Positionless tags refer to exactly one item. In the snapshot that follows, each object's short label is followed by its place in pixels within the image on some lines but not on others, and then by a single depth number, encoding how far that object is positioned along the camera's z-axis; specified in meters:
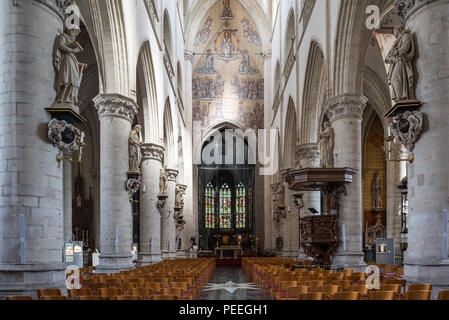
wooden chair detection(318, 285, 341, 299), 7.57
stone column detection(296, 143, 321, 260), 23.36
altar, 37.34
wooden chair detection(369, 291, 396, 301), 6.62
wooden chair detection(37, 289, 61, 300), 7.30
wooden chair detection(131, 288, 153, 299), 7.33
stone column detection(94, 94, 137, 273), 14.89
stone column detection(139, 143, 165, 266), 20.72
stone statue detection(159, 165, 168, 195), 21.97
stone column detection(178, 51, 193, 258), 38.91
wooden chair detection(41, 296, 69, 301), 6.48
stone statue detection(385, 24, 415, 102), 9.24
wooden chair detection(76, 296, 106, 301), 6.60
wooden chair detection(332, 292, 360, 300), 6.71
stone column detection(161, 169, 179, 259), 26.73
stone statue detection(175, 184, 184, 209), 29.78
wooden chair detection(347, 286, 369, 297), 7.53
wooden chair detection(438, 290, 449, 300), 6.21
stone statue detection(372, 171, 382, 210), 31.22
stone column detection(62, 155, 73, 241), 22.89
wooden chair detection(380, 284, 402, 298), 7.39
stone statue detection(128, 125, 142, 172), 15.89
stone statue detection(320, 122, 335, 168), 16.20
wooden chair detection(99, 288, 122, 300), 7.49
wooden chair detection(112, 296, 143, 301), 6.25
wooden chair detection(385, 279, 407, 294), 8.97
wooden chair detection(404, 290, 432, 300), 6.50
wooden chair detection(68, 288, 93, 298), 7.56
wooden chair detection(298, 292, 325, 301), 6.72
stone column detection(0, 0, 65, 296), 8.27
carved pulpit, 14.77
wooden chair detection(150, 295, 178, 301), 6.52
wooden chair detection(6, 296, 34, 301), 6.29
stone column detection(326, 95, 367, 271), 15.38
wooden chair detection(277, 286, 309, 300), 7.69
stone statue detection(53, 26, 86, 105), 9.16
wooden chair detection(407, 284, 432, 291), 7.16
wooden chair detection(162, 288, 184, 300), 7.58
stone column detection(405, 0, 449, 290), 8.70
